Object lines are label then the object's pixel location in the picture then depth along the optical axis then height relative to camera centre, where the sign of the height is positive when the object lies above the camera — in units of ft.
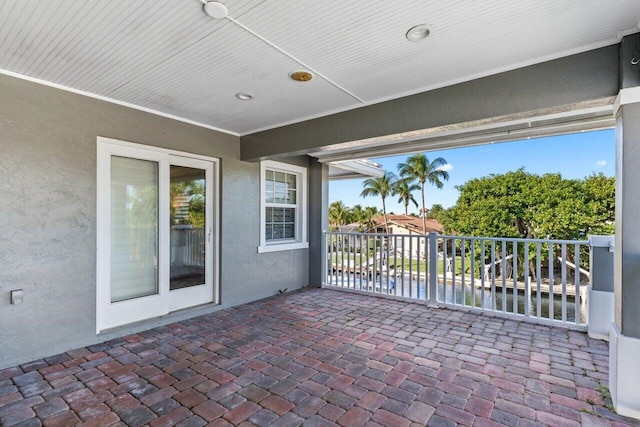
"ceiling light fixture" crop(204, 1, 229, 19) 5.98 +4.02
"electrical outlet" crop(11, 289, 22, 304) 9.12 -2.41
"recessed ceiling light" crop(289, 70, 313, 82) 8.99 +4.07
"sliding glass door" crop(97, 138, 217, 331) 11.25 -0.74
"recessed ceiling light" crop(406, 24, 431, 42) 6.83 +4.08
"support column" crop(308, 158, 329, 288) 19.65 -0.25
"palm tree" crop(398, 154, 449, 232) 80.53 +11.73
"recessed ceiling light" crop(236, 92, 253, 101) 10.63 +4.08
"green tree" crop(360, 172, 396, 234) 90.68 +7.98
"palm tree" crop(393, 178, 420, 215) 86.22 +6.70
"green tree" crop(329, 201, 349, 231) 108.06 +0.05
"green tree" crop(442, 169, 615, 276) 50.42 +1.28
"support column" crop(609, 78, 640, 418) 6.93 -1.10
